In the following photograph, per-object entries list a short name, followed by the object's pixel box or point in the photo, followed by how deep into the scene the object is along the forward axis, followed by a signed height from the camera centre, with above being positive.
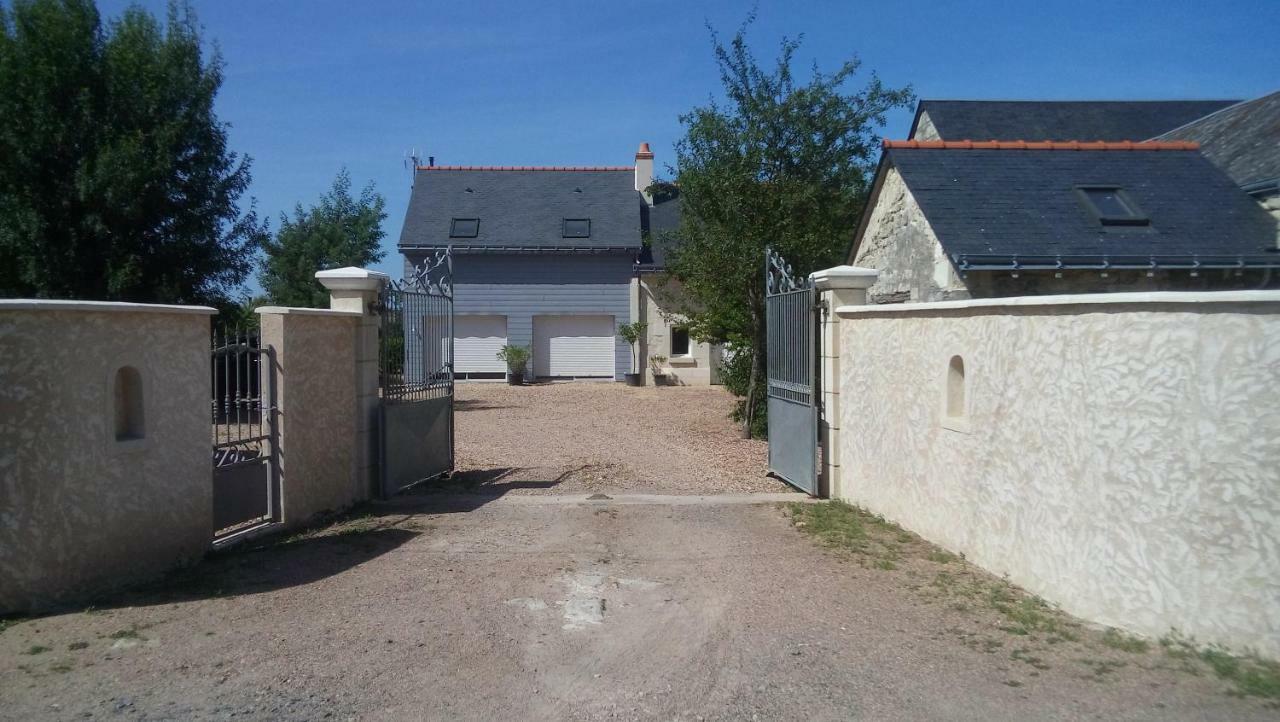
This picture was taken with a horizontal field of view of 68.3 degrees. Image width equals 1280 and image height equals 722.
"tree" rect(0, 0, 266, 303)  13.49 +2.77
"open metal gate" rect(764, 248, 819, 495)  9.72 -0.36
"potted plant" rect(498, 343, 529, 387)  26.56 -0.48
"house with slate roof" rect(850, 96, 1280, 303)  10.98 +1.58
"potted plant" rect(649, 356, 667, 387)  27.09 -0.73
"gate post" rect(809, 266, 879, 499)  9.41 -0.04
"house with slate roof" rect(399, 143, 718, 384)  27.33 +1.66
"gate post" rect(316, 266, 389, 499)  9.14 +0.01
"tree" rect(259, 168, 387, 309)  26.34 +2.79
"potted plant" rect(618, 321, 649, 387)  26.64 +0.24
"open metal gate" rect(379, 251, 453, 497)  9.65 -0.40
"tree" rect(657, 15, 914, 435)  13.81 +2.46
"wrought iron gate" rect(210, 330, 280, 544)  7.20 -0.86
